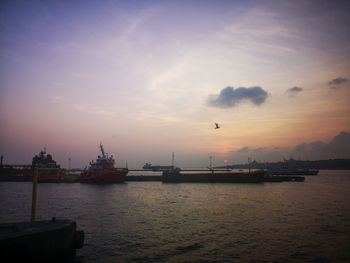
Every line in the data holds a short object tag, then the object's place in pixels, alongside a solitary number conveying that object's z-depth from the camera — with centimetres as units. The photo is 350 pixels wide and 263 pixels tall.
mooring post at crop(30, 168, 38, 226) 1035
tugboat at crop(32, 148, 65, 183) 8038
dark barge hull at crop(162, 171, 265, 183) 7525
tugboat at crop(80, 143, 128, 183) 7481
